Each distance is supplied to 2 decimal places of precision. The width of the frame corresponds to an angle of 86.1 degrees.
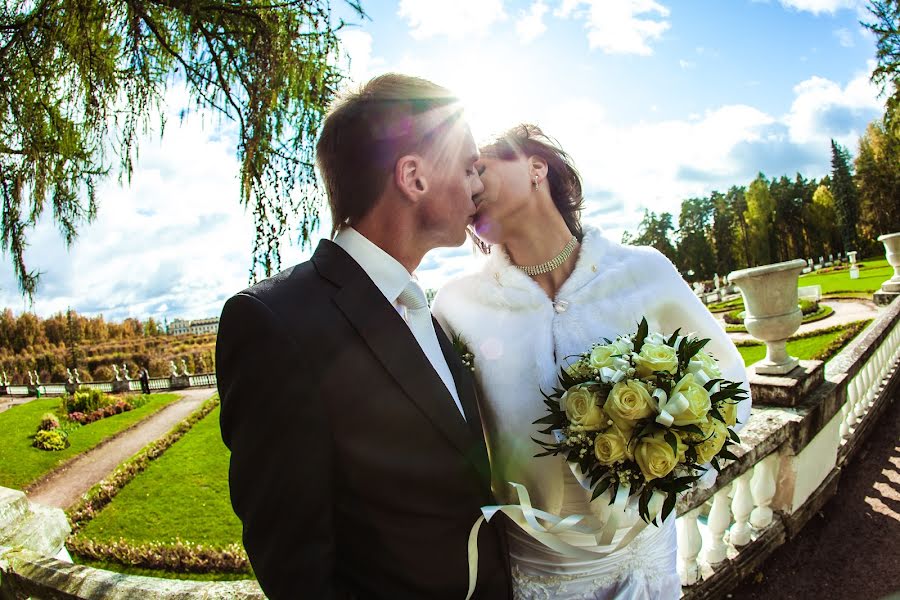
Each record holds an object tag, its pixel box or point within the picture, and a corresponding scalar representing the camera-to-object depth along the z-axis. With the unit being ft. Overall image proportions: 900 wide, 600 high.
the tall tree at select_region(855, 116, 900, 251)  154.61
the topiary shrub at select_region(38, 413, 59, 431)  64.39
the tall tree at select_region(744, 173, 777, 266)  208.23
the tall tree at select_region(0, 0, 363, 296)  7.75
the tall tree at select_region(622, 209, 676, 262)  229.25
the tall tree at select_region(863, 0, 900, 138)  63.41
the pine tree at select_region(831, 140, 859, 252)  193.88
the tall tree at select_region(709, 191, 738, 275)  219.20
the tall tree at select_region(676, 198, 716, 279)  222.69
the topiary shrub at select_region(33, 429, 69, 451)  60.03
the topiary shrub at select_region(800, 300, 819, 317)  58.83
